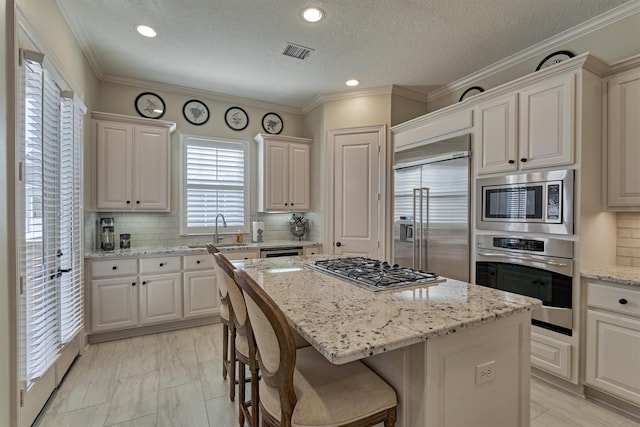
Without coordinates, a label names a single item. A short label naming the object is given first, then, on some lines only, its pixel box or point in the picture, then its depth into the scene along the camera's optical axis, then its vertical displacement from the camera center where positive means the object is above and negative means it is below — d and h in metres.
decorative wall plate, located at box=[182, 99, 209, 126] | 4.11 +1.32
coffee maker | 3.46 -0.27
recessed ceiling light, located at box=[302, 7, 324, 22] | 2.47 +1.60
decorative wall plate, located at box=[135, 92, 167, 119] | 3.84 +1.32
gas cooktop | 1.67 -0.37
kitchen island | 1.06 -0.48
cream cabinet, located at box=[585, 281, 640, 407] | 2.00 -0.84
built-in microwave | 2.30 +0.09
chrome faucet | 4.22 -0.37
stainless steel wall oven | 2.31 -0.47
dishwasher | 4.00 -0.51
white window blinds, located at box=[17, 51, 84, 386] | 1.81 -0.06
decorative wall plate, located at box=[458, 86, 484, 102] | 3.56 +1.42
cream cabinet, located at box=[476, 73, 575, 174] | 2.29 +0.70
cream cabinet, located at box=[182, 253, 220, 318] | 3.59 -0.89
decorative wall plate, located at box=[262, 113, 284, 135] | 4.64 +1.33
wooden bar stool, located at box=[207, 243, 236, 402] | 2.03 -0.79
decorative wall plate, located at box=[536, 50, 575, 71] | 2.79 +1.43
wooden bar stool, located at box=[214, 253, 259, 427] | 1.51 -0.69
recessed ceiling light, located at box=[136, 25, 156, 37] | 2.71 +1.60
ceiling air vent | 3.03 +1.61
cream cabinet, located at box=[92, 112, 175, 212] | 3.37 +0.54
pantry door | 4.01 +0.31
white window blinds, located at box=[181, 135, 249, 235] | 4.14 +0.38
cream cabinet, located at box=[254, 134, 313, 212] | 4.33 +0.55
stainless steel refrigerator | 3.07 +0.06
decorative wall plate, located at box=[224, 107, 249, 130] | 4.38 +1.32
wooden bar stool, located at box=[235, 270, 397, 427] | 1.06 -0.70
